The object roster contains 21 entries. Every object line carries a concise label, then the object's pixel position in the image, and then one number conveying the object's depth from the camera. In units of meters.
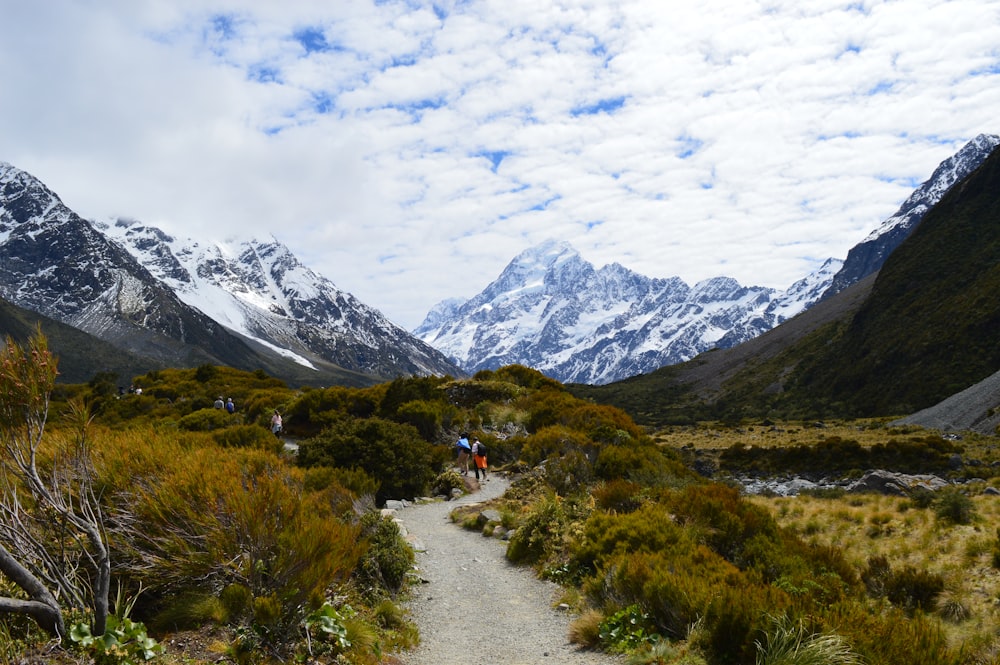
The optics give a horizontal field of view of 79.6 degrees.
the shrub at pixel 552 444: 18.98
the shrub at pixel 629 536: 9.28
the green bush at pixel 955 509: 14.93
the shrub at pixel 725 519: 10.40
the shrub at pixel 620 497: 12.52
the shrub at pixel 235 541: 6.34
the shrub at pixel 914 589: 10.09
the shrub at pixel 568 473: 16.05
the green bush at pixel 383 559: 8.94
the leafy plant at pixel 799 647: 5.46
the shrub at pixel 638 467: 15.30
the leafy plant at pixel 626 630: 7.03
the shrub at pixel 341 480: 11.98
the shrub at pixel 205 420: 24.77
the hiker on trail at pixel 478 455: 19.83
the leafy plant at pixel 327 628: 6.26
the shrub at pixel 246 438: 17.77
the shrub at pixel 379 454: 16.14
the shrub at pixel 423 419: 24.61
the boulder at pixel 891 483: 21.55
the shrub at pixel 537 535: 11.54
